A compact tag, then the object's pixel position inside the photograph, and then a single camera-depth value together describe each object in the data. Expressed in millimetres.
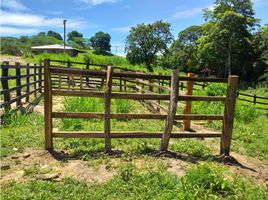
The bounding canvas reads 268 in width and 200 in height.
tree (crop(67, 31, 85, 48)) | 86711
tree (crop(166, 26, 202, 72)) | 35528
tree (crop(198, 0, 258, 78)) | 26766
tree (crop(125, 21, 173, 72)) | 38586
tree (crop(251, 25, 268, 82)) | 26912
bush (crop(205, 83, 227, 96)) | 8264
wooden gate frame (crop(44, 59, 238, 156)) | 3473
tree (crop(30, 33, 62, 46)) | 64356
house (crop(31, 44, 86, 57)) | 41411
